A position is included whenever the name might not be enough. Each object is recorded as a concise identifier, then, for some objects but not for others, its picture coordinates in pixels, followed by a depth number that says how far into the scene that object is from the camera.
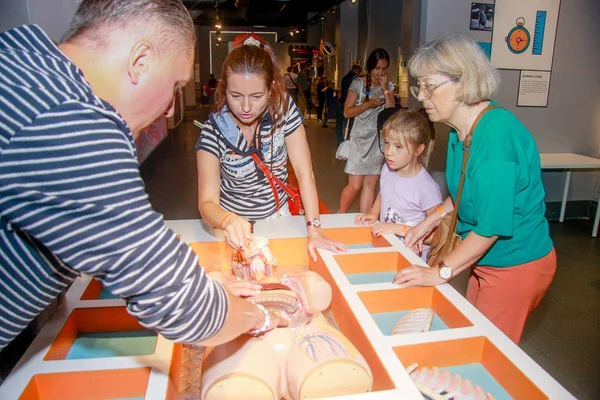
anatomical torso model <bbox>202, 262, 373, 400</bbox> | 0.98
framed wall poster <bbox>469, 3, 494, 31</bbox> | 4.41
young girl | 2.31
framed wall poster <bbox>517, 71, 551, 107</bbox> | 4.76
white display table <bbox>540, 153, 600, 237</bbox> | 4.53
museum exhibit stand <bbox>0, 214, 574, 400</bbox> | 1.00
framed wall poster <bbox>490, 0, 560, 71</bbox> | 4.45
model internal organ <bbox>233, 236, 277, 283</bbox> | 1.53
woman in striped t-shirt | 1.69
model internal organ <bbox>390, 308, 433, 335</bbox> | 1.26
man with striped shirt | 0.63
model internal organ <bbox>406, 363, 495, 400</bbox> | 1.03
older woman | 1.39
